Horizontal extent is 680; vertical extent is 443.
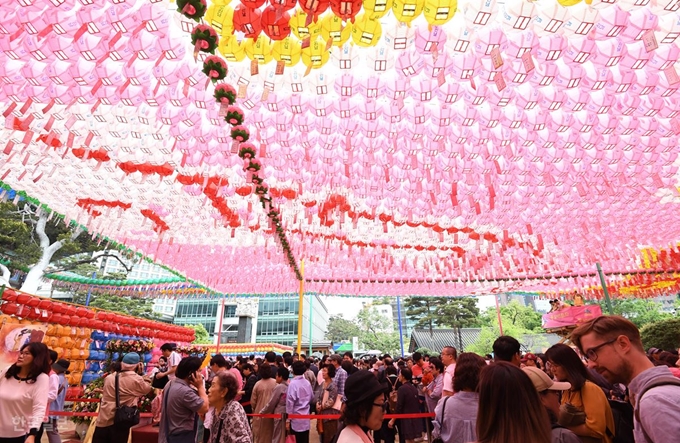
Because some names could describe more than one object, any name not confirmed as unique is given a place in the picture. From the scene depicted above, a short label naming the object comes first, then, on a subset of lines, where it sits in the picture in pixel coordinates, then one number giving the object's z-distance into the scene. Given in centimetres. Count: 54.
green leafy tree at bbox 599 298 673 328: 2598
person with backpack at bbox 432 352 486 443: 236
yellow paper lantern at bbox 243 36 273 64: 321
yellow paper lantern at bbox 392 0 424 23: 260
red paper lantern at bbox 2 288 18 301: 672
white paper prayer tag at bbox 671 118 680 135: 410
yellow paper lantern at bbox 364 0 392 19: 260
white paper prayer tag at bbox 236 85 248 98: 369
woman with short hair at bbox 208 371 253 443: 268
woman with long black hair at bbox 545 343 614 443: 197
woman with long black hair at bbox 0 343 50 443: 265
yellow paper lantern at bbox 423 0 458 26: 261
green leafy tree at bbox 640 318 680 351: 1142
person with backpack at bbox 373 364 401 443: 542
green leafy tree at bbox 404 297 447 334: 2975
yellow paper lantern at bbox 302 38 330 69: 315
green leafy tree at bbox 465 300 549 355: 2371
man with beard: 121
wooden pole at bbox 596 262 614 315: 975
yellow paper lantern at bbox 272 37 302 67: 319
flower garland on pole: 286
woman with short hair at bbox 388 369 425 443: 506
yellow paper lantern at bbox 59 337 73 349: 845
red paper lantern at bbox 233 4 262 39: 260
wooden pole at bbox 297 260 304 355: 1020
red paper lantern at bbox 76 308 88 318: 912
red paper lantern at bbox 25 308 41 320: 737
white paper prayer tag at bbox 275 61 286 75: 325
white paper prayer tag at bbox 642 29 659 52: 291
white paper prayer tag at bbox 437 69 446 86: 337
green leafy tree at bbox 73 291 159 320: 2682
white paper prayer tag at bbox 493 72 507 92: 334
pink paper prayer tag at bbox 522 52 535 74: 314
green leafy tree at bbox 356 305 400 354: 4197
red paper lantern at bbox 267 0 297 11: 249
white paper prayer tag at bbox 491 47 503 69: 309
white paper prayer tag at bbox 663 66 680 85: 324
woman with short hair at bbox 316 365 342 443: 519
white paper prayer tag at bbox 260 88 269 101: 371
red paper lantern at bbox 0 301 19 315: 669
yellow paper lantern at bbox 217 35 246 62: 318
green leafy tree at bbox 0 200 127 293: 1936
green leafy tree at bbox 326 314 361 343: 5644
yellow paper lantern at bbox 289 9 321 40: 289
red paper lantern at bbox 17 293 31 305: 707
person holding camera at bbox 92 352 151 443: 330
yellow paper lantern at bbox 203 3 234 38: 296
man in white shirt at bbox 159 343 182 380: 617
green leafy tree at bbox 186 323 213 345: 3468
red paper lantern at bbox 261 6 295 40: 256
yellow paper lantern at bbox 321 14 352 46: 294
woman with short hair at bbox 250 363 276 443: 477
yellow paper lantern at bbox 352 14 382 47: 282
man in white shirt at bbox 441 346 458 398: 441
